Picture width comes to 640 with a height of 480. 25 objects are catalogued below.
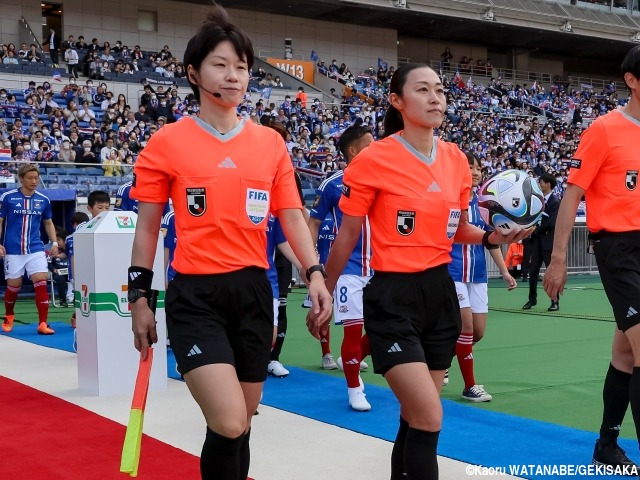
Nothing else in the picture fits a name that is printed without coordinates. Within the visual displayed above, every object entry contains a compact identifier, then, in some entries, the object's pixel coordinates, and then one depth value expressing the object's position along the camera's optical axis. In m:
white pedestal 7.15
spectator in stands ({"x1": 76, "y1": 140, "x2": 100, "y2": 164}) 19.41
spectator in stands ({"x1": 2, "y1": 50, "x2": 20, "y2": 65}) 26.39
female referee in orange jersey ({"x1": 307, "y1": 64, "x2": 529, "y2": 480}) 3.58
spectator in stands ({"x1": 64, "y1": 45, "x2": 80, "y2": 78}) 28.43
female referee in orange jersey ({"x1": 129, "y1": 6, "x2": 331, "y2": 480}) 3.31
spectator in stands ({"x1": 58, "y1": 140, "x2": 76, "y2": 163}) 19.27
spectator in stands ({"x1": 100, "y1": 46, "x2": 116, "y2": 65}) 29.33
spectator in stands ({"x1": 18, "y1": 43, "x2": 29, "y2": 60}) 27.86
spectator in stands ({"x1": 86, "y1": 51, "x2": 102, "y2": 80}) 28.00
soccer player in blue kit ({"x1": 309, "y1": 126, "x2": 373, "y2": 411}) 6.35
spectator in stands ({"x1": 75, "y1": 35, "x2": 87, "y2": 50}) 30.41
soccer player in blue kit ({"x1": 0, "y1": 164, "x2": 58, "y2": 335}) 11.23
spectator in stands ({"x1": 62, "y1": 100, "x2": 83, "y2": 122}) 23.12
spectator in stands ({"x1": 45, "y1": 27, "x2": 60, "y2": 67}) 29.09
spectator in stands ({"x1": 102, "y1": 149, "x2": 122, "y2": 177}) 18.03
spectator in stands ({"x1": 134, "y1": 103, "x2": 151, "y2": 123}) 24.38
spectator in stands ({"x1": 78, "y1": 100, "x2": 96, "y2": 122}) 23.68
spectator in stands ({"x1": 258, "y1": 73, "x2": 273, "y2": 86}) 32.66
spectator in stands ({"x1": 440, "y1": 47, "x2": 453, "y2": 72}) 43.68
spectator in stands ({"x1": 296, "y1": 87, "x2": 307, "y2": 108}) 30.91
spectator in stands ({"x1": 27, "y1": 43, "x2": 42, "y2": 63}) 27.72
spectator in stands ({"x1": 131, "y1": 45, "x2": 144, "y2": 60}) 30.99
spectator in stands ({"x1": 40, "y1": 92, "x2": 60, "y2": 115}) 23.55
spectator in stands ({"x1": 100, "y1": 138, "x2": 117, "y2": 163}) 20.23
